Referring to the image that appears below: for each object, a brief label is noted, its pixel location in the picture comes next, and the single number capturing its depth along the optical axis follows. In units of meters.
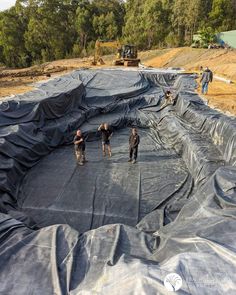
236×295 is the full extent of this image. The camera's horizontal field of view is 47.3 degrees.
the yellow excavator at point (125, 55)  23.98
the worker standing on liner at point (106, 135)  7.78
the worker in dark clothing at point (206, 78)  12.22
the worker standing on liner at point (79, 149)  7.37
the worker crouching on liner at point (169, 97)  12.35
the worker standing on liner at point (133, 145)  7.41
